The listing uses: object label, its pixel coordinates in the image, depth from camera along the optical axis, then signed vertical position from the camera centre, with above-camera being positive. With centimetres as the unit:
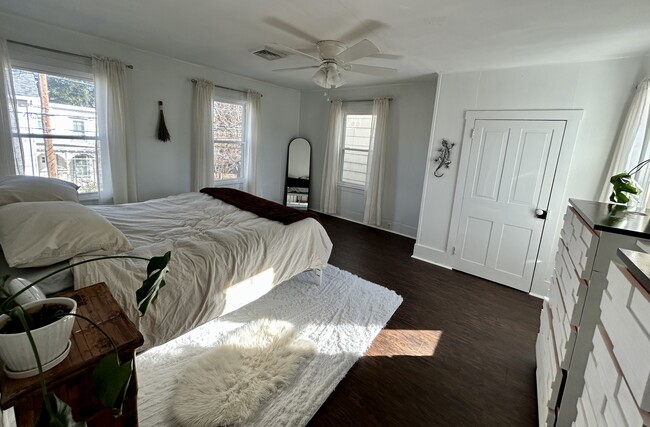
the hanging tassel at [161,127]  397 +25
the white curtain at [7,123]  274 +11
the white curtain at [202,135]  429 +20
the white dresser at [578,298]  119 -56
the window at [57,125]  301 +14
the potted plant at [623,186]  180 -5
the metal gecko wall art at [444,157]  369 +11
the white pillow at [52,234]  148 -52
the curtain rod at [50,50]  283 +91
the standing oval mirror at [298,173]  605 -38
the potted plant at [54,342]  57 -51
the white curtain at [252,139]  502 +23
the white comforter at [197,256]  165 -74
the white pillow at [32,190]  197 -39
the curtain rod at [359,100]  505 +106
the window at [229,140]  479 +17
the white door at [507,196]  308 -29
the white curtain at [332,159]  545 -2
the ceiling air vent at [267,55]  325 +115
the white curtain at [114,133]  337 +11
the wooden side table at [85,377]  73 -63
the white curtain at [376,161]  486 -1
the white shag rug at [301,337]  163 -139
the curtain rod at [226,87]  422 +100
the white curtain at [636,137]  247 +37
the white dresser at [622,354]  69 -47
